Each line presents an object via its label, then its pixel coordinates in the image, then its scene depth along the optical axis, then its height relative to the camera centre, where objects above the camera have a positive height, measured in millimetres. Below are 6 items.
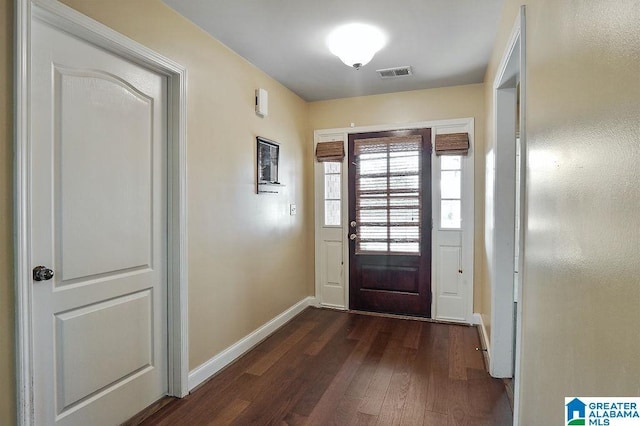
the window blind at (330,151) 3949 +685
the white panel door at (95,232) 1549 -135
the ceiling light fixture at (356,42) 2387 +1239
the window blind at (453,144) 3471 +682
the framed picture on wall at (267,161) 3119 +462
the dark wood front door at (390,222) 3688 -151
